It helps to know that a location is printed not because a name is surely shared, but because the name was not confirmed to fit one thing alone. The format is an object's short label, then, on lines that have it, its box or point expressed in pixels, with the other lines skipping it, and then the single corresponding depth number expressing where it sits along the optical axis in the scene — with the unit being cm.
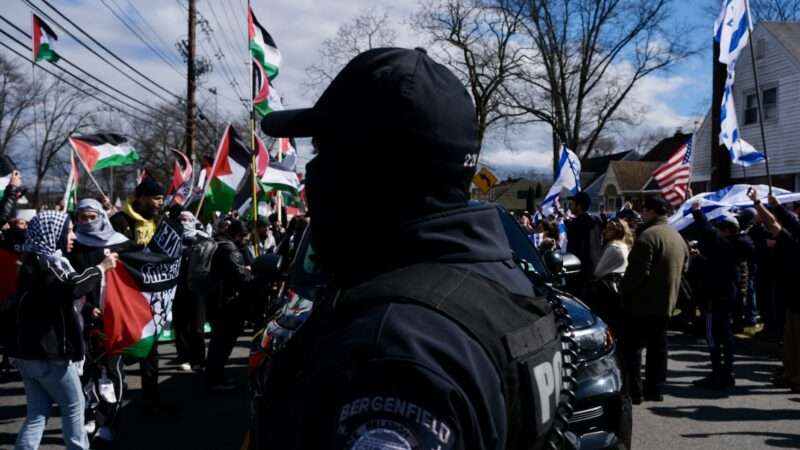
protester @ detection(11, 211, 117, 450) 437
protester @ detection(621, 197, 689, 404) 680
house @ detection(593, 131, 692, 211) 5250
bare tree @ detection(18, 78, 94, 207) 6119
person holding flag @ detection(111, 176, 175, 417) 631
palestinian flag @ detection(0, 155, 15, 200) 928
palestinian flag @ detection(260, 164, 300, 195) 1252
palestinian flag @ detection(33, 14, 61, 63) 1246
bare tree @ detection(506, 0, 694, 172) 3028
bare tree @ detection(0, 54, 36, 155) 4706
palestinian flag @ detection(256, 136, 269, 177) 1215
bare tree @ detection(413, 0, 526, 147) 2938
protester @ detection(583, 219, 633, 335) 754
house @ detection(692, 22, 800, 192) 2255
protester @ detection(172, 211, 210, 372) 808
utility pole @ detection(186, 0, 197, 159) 2377
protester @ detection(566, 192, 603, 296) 885
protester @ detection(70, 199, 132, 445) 541
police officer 106
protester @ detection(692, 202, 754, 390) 746
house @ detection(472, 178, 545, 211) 9850
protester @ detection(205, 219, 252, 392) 727
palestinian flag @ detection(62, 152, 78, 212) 1190
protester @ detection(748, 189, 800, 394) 668
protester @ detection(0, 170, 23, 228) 779
